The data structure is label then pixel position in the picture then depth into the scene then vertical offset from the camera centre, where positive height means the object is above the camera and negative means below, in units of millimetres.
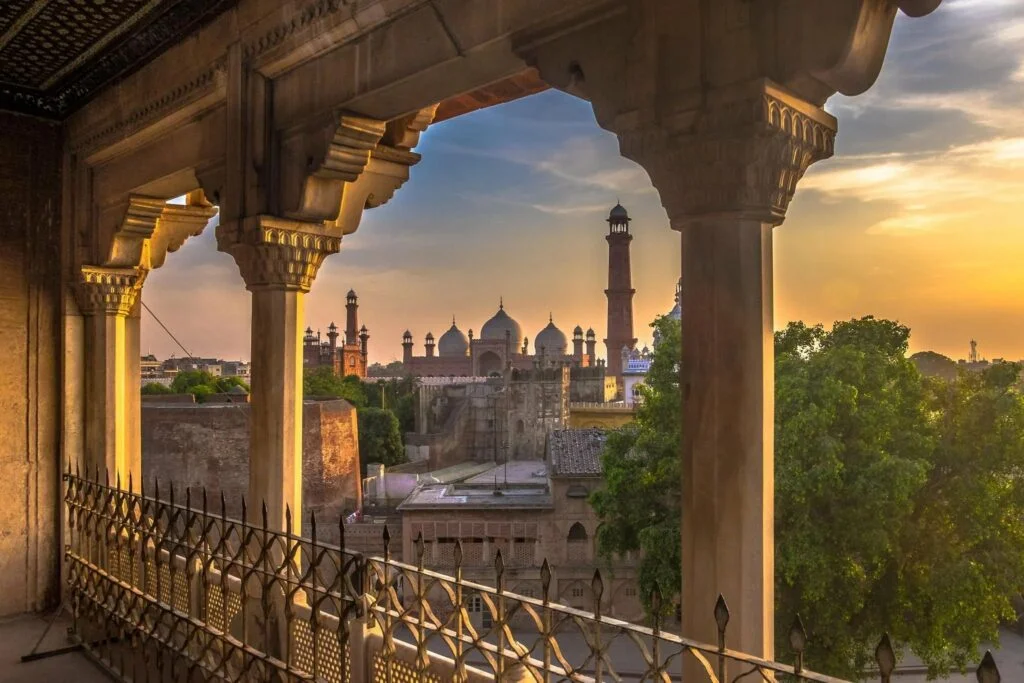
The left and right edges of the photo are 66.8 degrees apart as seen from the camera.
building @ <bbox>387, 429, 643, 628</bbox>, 23094 -5786
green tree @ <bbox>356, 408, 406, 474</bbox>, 41094 -5102
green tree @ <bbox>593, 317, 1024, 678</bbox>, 11430 -2561
